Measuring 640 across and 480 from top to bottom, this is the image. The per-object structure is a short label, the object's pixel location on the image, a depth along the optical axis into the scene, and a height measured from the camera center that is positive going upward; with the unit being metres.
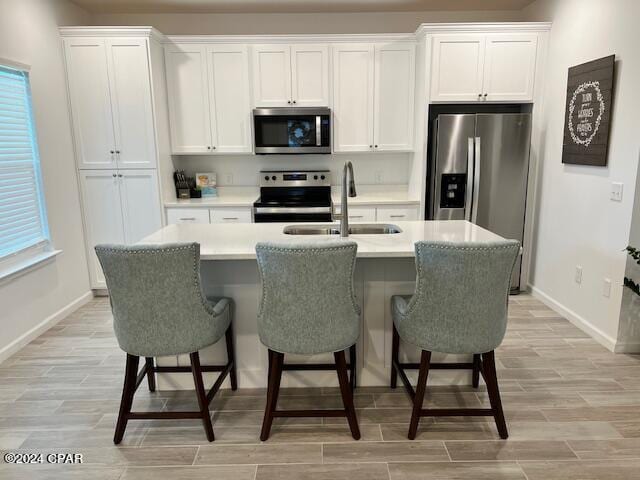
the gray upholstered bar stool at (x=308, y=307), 1.87 -0.64
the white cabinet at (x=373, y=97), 4.18 +0.61
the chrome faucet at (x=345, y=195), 2.24 -0.18
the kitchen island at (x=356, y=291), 2.43 -0.72
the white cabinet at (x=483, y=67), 3.86 +0.81
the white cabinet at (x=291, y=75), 4.17 +0.81
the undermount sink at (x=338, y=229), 2.67 -0.41
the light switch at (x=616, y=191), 2.93 -0.22
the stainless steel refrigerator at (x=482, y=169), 3.86 -0.08
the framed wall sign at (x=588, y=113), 3.03 +0.33
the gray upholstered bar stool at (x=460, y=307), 1.87 -0.64
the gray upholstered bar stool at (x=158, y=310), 1.88 -0.65
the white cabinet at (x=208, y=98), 4.17 +0.61
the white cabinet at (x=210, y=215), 4.19 -0.50
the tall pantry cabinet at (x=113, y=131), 3.88 +0.28
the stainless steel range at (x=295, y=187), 4.53 -0.26
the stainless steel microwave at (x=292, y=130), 4.18 +0.30
